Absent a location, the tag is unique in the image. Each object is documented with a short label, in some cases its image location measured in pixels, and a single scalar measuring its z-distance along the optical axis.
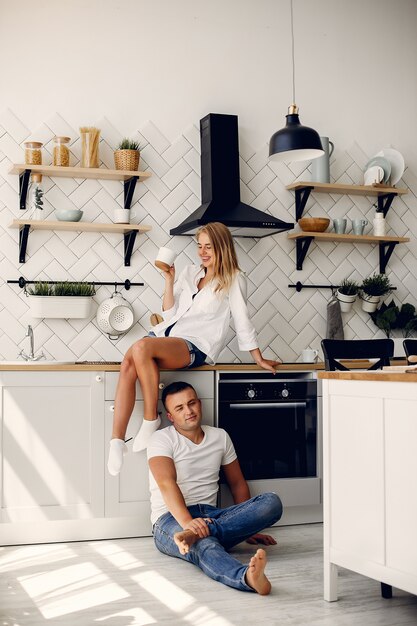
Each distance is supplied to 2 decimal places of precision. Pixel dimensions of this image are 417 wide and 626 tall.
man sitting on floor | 3.07
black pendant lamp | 3.63
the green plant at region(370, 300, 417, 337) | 4.89
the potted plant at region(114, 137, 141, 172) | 4.38
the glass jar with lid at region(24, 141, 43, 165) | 4.23
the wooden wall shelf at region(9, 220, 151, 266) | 4.20
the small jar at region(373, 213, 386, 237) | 4.96
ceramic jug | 4.84
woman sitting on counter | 3.82
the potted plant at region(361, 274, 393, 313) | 4.94
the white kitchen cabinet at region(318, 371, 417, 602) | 2.38
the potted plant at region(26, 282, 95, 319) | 4.24
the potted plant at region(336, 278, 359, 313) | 4.87
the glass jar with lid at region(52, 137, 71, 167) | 4.29
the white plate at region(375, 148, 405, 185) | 5.01
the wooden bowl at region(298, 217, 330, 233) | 4.74
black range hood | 4.39
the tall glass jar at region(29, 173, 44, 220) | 4.24
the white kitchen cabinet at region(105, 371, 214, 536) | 3.82
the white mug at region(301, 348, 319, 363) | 4.50
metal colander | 4.39
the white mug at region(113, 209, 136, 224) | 4.37
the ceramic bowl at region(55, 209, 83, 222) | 4.27
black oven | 4.05
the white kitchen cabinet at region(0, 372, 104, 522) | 3.71
